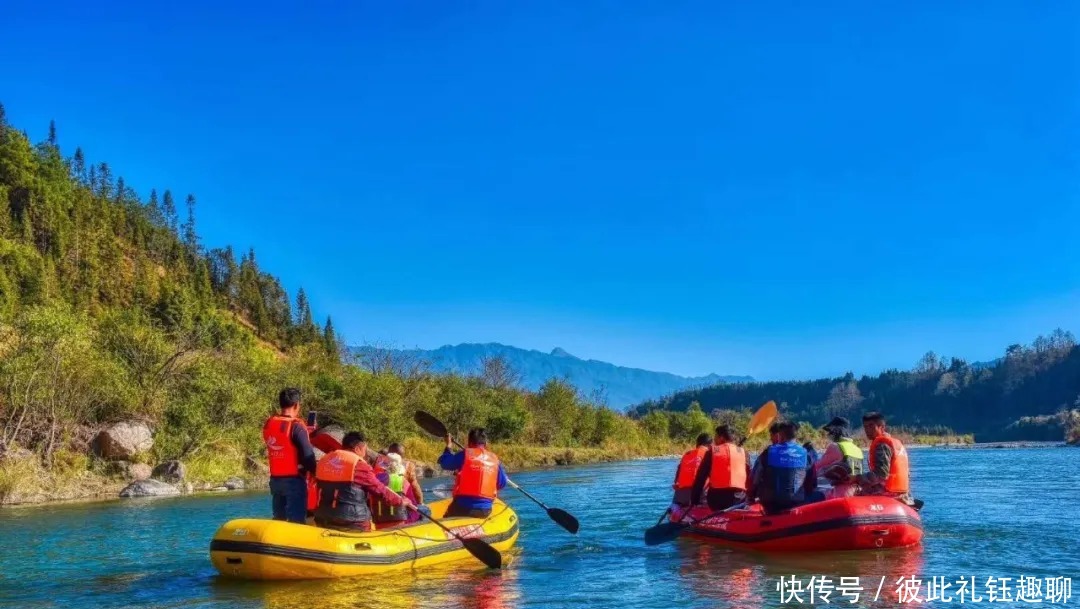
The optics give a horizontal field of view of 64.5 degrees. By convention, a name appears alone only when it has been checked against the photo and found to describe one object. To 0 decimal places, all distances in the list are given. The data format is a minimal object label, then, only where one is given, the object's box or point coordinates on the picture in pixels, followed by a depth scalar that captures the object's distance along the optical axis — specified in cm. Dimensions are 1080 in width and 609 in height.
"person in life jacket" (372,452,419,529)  1126
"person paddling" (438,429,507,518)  1223
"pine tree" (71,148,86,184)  11681
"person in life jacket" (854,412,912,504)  1186
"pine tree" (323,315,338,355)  8325
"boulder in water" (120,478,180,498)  2298
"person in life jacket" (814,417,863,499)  1234
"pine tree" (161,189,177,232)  12664
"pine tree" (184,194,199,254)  11508
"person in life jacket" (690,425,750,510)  1327
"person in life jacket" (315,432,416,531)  1027
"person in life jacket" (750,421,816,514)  1205
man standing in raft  1004
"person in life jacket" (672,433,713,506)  1443
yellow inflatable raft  968
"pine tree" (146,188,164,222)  11762
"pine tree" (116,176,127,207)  11338
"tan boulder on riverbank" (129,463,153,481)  2473
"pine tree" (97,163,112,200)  11012
